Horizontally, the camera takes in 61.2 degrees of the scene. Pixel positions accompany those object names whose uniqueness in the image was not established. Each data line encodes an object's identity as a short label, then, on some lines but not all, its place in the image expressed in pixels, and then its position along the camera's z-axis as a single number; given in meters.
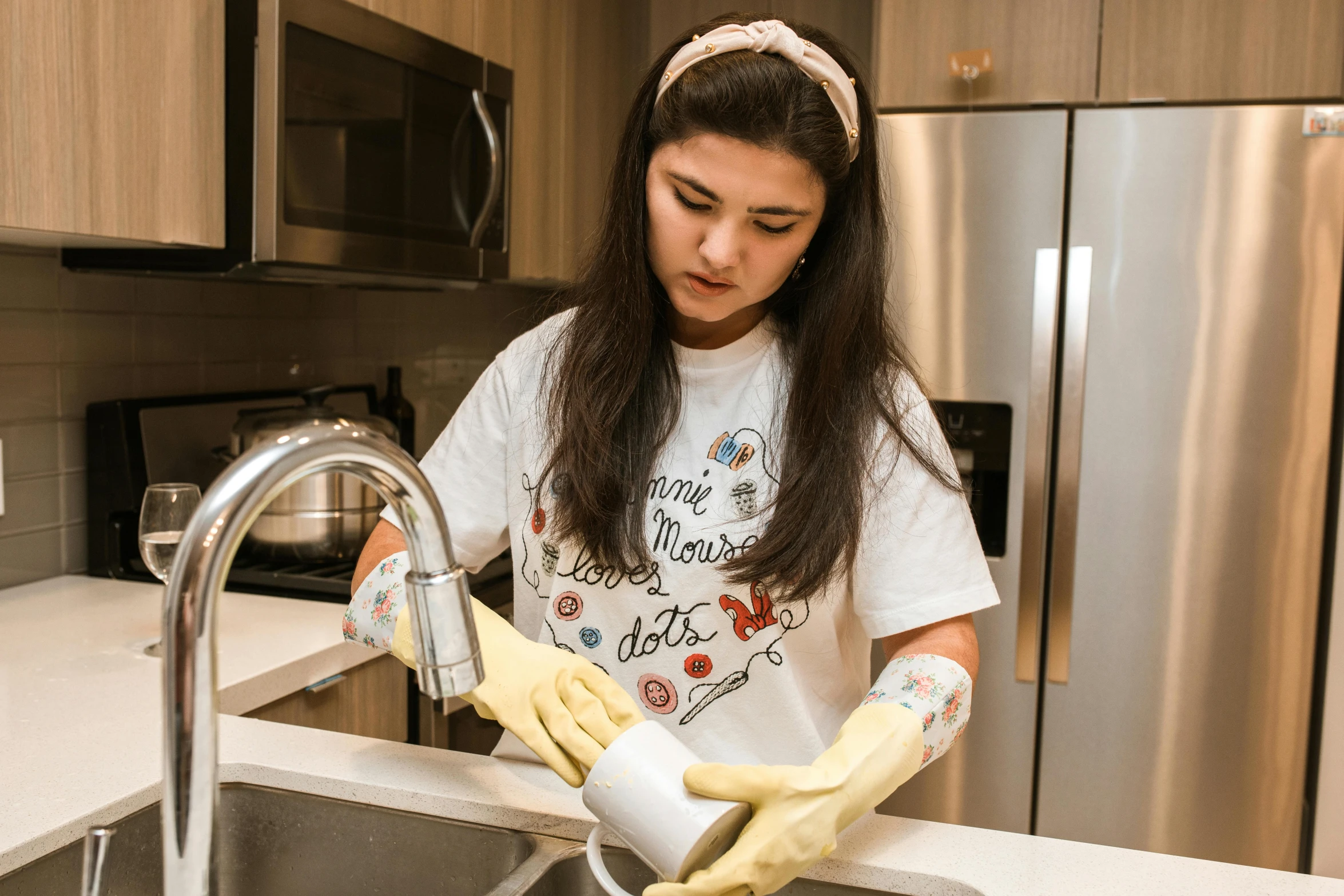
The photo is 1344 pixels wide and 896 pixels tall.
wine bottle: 2.29
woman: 0.94
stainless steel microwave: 1.51
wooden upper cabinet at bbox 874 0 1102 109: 1.95
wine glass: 1.33
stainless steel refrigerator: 1.78
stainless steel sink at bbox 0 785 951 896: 0.83
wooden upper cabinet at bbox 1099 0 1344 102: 1.89
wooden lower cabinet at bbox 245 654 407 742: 1.37
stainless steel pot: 1.73
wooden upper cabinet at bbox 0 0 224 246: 1.25
